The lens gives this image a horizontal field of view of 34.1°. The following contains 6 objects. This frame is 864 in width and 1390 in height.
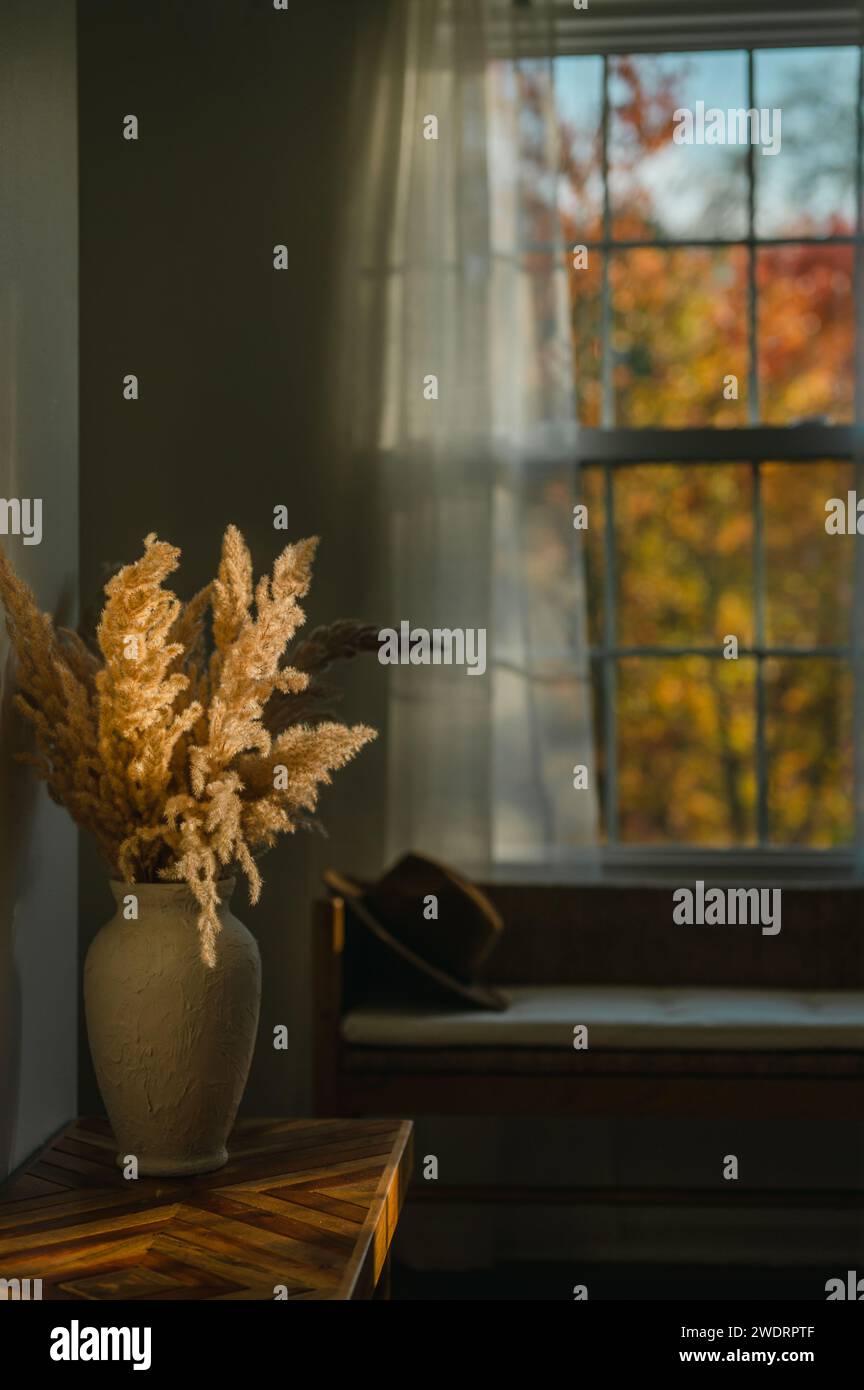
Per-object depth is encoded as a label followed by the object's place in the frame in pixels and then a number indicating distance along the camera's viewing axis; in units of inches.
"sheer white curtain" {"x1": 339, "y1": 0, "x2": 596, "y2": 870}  136.7
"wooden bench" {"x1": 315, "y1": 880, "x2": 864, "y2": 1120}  108.5
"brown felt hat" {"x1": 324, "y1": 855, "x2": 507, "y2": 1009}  118.3
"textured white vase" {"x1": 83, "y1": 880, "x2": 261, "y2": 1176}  65.2
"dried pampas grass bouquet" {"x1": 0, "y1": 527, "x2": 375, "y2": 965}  64.2
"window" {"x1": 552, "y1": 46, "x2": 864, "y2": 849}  141.7
